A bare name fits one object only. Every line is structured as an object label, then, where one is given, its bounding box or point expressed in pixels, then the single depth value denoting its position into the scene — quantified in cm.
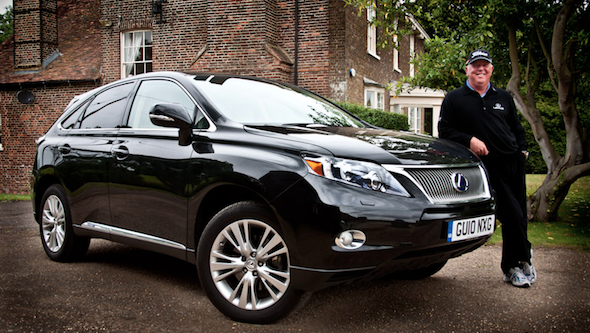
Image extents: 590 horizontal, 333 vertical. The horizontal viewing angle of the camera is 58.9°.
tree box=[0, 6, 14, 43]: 4381
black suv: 303
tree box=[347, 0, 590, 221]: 757
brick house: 1570
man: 442
